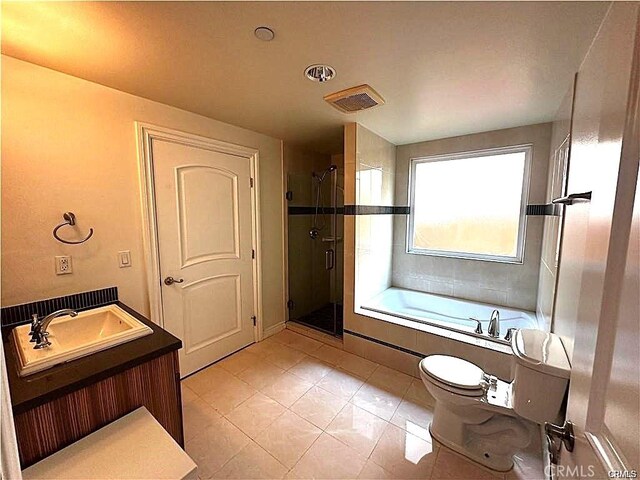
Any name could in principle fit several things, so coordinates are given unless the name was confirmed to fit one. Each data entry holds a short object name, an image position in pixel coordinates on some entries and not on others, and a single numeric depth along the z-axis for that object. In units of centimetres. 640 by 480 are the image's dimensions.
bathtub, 231
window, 251
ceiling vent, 165
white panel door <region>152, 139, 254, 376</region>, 203
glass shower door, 319
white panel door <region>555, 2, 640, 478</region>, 47
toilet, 127
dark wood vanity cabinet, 94
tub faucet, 224
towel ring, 152
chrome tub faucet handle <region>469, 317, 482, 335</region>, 215
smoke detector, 112
